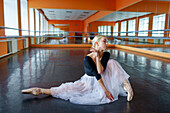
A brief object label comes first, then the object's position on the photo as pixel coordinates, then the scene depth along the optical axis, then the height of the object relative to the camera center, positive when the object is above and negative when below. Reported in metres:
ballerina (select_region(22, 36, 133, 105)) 1.64 -0.45
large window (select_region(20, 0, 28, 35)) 7.82 +1.31
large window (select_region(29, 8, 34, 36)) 9.69 +1.35
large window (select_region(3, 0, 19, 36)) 5.36 +0.96
